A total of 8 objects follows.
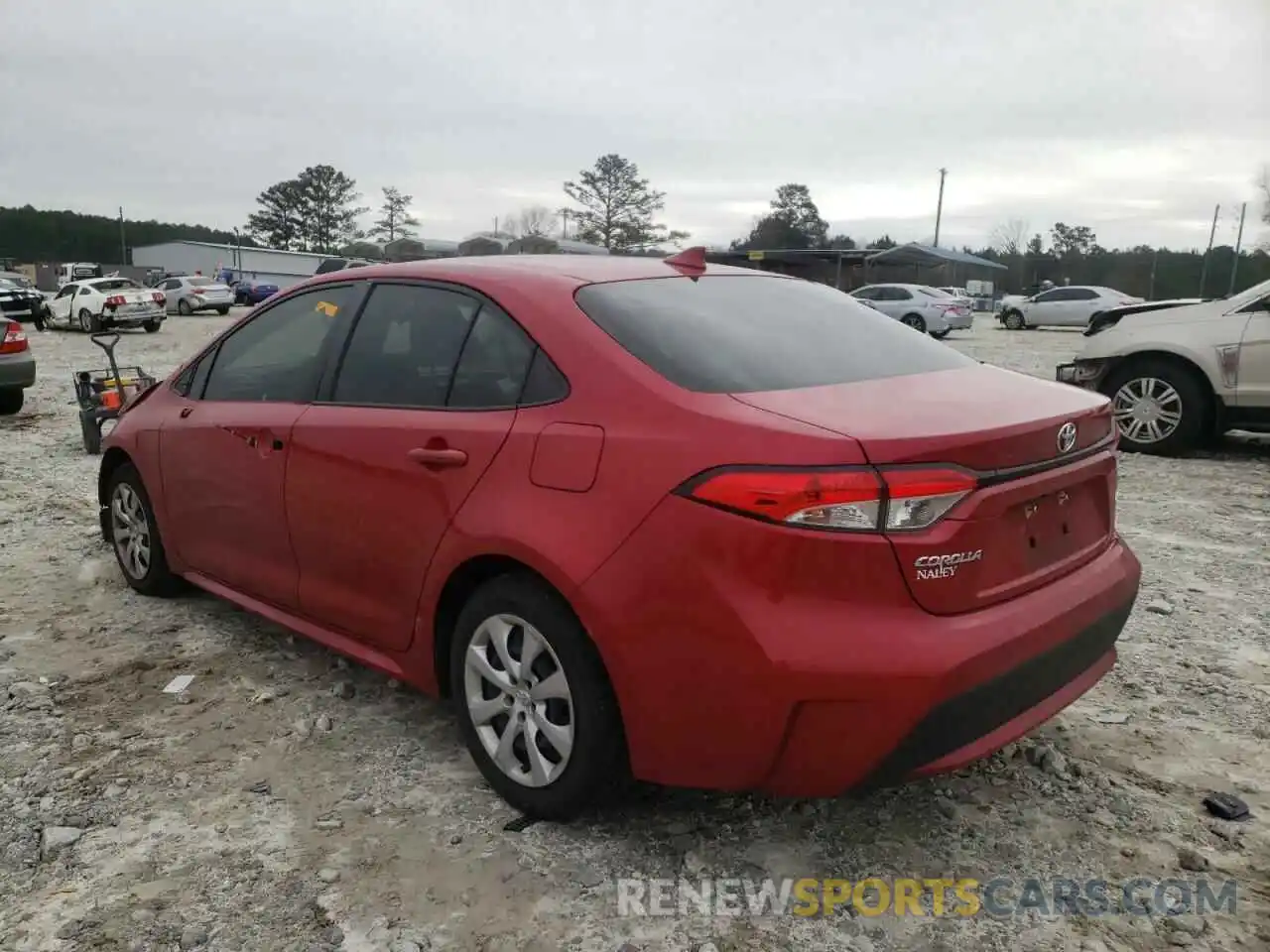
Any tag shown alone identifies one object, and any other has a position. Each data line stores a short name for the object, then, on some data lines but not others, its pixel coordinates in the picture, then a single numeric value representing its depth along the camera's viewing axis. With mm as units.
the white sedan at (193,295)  33375
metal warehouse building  58725
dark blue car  42156
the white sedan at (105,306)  24359
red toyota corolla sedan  2148
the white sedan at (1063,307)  29859
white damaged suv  7508
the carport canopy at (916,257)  34906
